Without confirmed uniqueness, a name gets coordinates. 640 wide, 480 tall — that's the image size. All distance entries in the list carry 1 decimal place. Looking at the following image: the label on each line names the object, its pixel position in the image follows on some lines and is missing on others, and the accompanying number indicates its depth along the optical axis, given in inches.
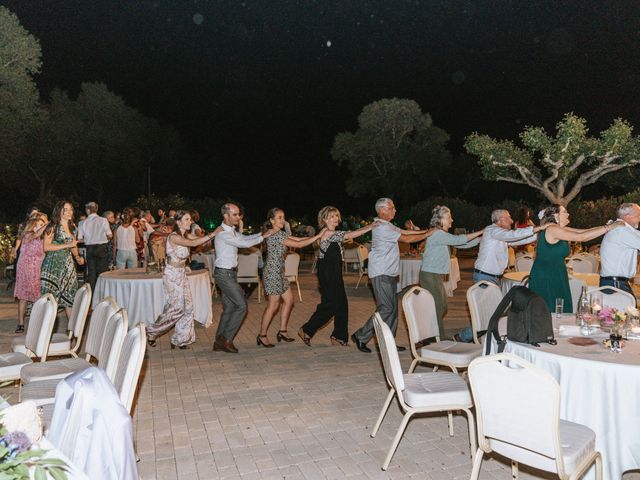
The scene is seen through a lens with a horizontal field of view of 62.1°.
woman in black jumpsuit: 248.8
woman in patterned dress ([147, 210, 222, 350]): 248.2
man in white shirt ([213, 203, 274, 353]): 237.9
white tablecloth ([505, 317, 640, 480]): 114.7
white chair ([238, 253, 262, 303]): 377.4
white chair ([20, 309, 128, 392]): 137.0
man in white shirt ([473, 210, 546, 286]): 245.3
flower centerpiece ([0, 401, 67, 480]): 51.9
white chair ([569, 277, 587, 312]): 236.1
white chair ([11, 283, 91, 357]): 185.8
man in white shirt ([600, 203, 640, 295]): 198.2
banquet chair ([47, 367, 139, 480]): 85.0
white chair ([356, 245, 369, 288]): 435.2
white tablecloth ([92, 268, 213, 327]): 273.0
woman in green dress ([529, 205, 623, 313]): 198.3
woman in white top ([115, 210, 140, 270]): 400.8
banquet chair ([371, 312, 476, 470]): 132.5
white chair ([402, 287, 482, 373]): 171.6
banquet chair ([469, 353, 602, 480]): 98.0
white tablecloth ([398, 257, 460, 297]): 391.2
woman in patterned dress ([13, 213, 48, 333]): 276.8
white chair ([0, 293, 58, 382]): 166.4
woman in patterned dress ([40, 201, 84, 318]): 263.6
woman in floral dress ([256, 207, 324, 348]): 257.6
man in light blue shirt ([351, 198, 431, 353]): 235.9
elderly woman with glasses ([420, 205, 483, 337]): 233.8
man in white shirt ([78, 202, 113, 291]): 375.6
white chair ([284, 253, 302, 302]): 378.6
